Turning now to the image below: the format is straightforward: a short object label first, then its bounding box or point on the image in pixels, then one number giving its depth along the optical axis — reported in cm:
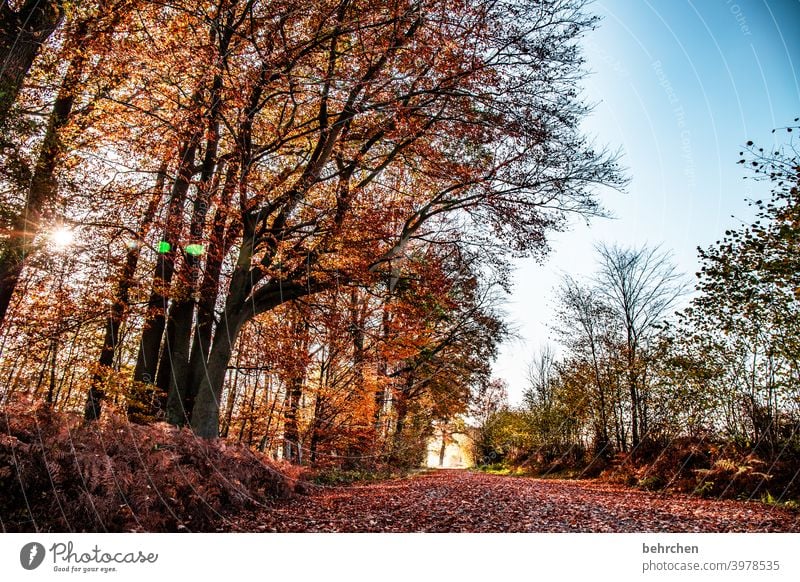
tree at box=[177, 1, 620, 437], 402
